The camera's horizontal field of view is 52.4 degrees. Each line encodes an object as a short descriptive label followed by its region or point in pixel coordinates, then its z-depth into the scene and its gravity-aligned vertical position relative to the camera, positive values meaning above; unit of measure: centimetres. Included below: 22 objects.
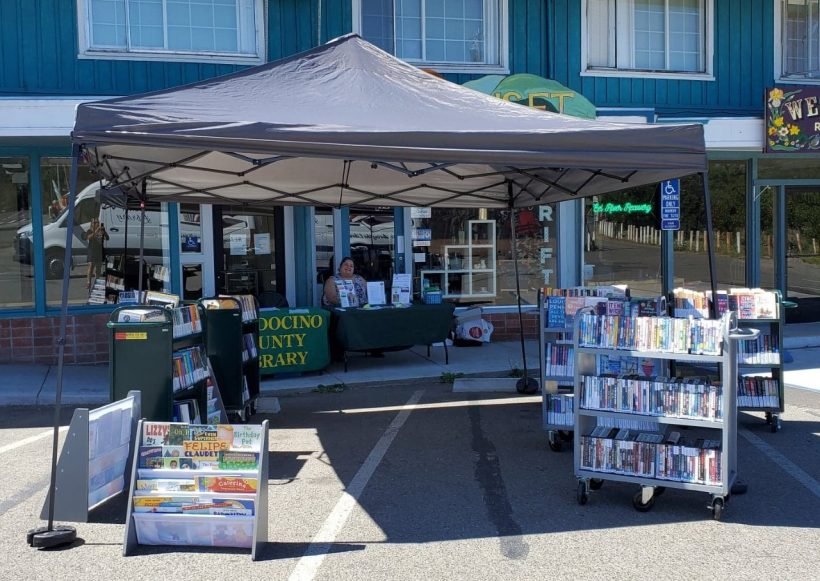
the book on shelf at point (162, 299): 718 -33
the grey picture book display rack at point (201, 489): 474 -130
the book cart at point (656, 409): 527 -100
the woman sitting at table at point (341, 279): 1050 -33
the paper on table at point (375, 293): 1031 -43
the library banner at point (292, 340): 966 -94
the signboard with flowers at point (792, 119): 1227 +195
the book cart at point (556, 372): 680 -97
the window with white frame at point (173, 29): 1101 +315
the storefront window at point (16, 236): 1081 +37
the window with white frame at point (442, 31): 1224 +337
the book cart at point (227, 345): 761 -77
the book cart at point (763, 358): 755 -98
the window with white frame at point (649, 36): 1291 +344
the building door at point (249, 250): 1180 +15
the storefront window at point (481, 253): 1245 +6
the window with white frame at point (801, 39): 1352 +347
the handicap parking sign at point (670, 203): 1202 +73
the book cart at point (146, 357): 615 -70
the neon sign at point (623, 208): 1280 +71
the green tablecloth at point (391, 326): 997 -82
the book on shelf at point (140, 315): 623 -39
